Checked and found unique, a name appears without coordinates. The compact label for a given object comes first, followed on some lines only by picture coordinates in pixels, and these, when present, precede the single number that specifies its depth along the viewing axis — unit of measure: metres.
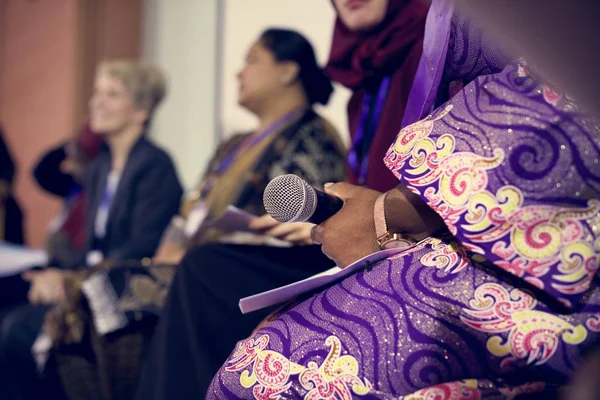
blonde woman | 1.81
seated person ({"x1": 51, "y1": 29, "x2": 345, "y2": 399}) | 1.01
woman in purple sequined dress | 0.59
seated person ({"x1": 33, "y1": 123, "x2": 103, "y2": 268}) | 2.21
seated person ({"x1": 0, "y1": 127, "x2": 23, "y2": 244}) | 2.66
